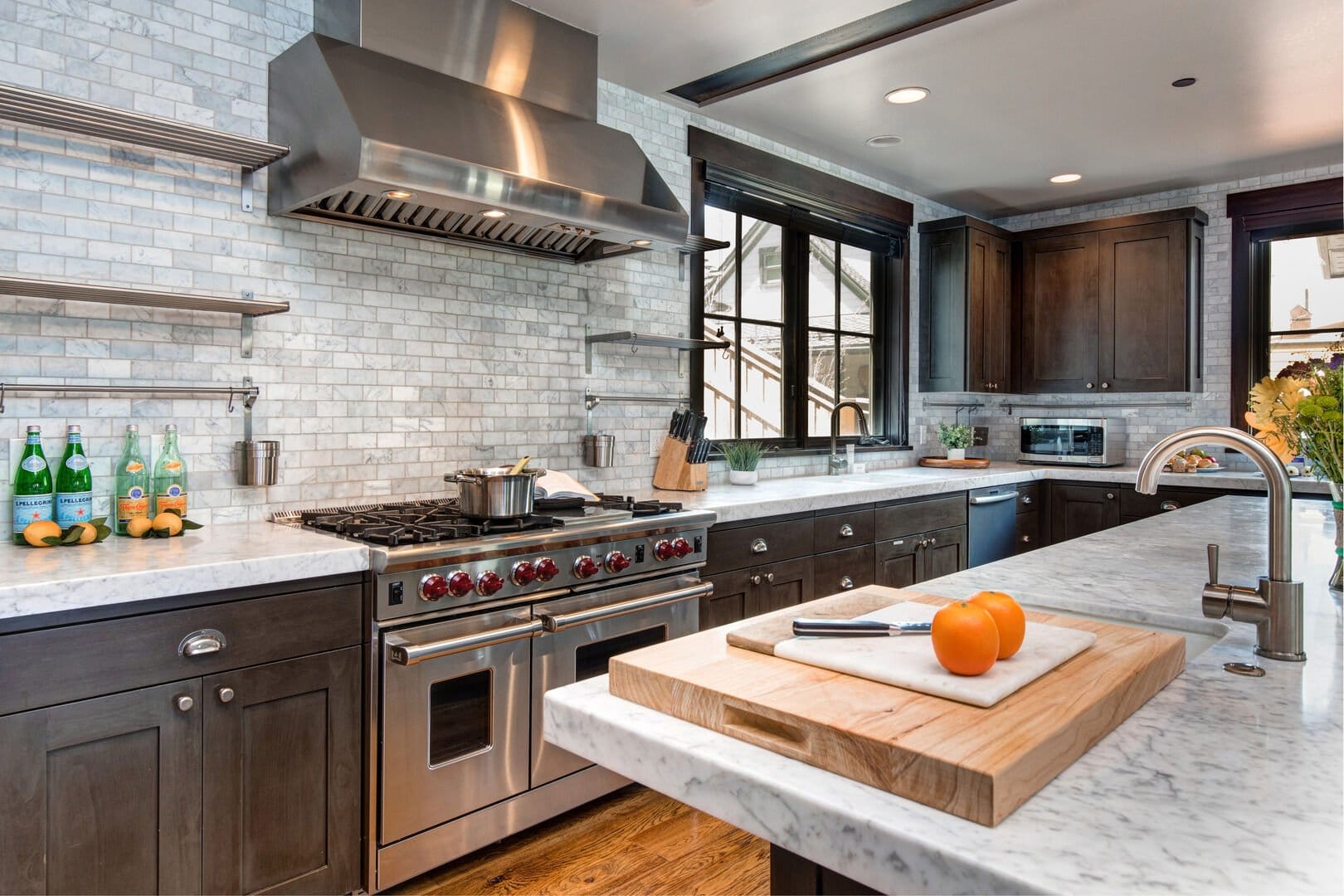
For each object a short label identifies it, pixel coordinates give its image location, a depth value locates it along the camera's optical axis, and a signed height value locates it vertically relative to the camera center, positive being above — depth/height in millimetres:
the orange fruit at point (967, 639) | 915 -199
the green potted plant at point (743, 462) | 3879 -34
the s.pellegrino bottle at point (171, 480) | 2264 -72
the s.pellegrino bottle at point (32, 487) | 2047 -84
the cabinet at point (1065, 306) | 5090 +950
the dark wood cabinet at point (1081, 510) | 4910 -319
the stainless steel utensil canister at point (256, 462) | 2453 -26
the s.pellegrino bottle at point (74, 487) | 2104 -86
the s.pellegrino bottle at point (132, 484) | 2201 -82
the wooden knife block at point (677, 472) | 3596 -74
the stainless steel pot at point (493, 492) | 2475 -112
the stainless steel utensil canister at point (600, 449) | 3400 +22
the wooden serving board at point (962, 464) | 5266 -51
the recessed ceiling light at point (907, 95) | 3686 +1582
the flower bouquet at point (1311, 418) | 1579 +74
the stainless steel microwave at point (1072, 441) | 5234 +94
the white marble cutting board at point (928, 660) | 907 -242
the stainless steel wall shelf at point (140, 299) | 2000 +395
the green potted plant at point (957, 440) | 5430 +101
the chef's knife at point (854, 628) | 1098 -225
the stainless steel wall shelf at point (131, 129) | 1948 +807
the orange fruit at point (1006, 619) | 992 -192
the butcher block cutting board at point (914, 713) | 750 -264
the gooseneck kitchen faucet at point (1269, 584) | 1181 -182
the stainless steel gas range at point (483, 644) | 2148 -540
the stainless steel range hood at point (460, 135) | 2303 +959
